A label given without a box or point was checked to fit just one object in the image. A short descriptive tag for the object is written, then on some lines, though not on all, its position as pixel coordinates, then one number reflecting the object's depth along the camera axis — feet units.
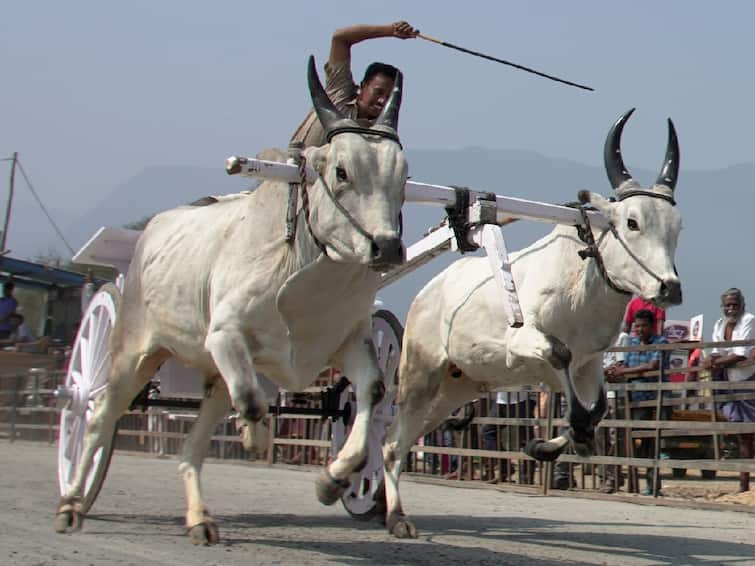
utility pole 120.78
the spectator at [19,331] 57.82
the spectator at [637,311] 41.27
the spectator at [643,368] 39.42
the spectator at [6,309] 57.16
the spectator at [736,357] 36.86
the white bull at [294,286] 20.31
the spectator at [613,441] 39.63
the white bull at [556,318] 25.49
